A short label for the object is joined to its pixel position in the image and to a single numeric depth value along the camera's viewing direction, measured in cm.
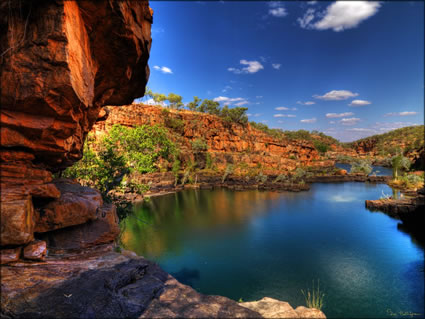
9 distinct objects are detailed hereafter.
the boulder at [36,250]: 425
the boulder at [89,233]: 533
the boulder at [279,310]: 436
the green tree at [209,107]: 7647
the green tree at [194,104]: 8112
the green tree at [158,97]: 7706
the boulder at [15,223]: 384
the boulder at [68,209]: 496
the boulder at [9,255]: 395
